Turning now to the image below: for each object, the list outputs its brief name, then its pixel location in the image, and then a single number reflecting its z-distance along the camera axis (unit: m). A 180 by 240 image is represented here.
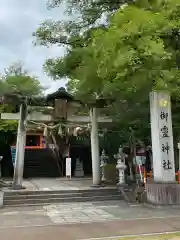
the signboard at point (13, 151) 15.80
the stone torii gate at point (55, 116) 10.13
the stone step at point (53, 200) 8.69
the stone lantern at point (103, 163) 12.29
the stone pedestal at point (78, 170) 16.48
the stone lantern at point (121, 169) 10.42
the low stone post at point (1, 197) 8.46
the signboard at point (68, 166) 13.77
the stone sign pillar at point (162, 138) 8.09
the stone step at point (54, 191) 9.13
